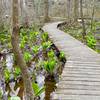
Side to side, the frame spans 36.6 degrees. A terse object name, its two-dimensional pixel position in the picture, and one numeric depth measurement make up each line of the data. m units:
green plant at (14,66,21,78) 3.77
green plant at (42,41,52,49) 5.75
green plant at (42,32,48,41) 6.95
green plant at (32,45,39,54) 5.48
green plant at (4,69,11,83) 3.59
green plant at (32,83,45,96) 2.66
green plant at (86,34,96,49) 5.94
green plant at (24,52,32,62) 4.58
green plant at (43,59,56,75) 3.90
